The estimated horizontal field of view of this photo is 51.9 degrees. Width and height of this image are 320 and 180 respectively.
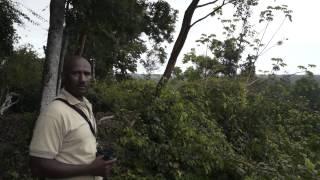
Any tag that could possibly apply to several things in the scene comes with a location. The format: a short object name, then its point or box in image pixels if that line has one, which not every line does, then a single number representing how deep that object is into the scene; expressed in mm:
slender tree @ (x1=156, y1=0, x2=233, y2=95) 8314
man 1706
